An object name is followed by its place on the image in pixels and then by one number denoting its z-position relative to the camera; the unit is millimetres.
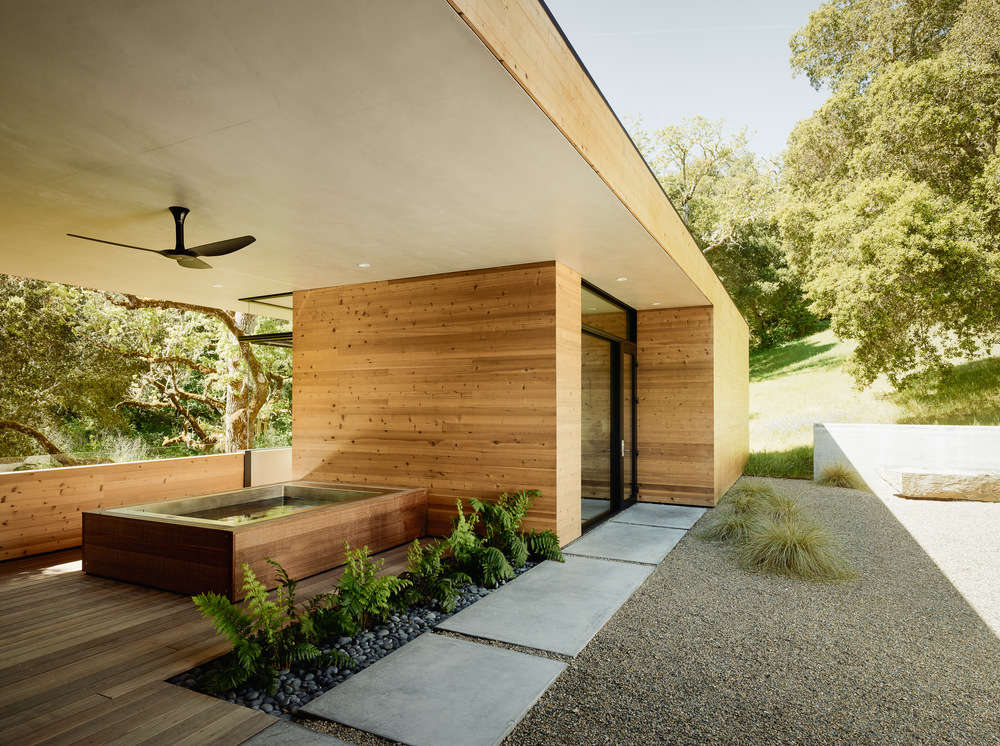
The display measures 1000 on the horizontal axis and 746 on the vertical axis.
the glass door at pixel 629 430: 7117
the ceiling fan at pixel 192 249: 3375
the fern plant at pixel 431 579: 3473
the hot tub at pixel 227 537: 3555
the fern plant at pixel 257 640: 2461
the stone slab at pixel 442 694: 2148
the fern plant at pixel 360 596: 2955
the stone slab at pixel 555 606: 3051
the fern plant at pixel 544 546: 4500
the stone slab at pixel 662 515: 6020
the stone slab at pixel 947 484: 6992
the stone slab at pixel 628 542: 4719
